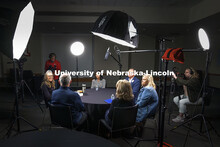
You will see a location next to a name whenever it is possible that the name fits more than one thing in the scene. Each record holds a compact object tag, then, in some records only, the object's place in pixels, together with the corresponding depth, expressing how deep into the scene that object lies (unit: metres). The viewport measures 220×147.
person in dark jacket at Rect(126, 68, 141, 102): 2.84
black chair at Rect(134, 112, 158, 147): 2.18
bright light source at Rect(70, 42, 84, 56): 3.74
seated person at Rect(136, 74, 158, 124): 2.05
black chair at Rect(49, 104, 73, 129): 1.67
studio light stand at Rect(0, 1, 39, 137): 0.71
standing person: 4.16
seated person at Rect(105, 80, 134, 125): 1.74
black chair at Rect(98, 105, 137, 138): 1.65
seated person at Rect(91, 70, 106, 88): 3.41
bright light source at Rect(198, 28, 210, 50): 1.98
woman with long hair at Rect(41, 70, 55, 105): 2.42
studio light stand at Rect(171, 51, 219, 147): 1.88
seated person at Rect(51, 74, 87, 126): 1.83
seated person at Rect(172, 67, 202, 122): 2.62
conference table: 2.26
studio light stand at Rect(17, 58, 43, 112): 3.28
